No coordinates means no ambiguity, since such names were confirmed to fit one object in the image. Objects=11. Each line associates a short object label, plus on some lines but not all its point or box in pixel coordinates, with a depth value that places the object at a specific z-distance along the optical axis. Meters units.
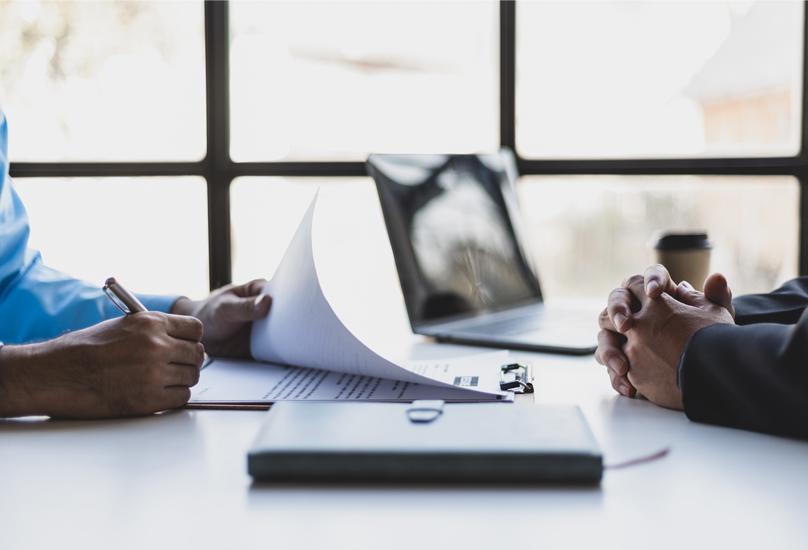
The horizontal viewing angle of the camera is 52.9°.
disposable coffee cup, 1.47
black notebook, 0.63
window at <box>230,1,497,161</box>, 1.85
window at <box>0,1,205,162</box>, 1.85
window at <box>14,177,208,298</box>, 1.88
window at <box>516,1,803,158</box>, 1.80
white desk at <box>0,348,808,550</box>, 0.55
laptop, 1.37
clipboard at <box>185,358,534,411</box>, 0.91
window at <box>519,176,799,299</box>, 1.81
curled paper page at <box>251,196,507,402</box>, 0.93
